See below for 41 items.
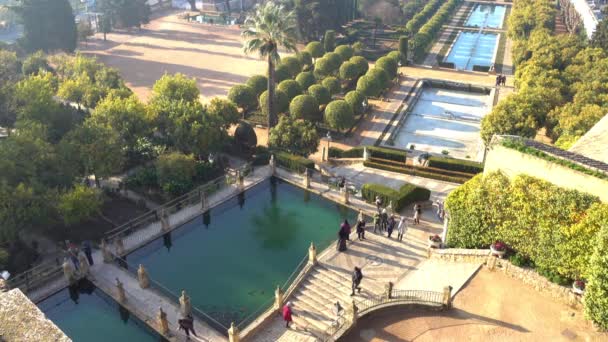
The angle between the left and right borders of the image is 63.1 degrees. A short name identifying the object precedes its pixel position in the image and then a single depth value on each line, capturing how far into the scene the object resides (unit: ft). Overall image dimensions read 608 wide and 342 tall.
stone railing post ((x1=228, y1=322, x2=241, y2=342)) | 65.72
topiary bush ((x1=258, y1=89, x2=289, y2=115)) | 145.28
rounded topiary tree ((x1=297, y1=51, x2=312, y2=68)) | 185.74
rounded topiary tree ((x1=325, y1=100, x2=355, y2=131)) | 137.69
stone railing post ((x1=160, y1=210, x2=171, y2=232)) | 92.35
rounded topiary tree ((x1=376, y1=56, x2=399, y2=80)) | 176.45
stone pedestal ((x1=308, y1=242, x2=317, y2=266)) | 80.18
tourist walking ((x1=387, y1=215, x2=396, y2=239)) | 87.25
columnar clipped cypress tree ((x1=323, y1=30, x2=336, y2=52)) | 214.90
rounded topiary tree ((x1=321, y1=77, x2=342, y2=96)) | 161.17
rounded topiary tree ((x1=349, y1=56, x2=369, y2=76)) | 177.64
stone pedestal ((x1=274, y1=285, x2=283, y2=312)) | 72.64
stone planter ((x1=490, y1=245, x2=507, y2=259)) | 72.59
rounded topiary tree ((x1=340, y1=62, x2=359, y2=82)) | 175.63
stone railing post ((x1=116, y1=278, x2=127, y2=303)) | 74.18
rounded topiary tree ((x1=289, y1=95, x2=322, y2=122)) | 140.36
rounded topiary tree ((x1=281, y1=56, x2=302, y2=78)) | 173.99
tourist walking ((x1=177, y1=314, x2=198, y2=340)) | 67.56
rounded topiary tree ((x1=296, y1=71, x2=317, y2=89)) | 161.38
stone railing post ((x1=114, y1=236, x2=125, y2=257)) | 84.38
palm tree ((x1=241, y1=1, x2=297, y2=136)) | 121.80
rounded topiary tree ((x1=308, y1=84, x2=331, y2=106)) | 150.71
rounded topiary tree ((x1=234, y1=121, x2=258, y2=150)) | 125.59
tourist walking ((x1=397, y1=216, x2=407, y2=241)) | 86.43
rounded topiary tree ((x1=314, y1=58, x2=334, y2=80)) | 176.86
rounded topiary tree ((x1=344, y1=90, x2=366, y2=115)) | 150.20
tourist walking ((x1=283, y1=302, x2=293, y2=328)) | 69.31
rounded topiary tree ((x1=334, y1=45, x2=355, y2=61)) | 187.81
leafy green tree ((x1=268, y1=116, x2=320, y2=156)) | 118.52
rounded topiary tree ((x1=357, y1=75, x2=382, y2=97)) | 161.38
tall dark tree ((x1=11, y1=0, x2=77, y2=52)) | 196.03
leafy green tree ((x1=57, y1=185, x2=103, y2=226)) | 85.06
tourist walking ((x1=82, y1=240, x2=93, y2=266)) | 81.63
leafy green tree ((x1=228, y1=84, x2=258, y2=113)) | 149.38
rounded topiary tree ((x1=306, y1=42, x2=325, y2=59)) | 198.59
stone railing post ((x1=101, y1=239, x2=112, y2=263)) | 83.30
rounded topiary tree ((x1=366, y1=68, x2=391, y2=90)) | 163.22
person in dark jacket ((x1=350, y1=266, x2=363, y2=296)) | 72.38
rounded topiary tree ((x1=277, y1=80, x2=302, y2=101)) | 152.46
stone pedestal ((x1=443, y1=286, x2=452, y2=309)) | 66.03
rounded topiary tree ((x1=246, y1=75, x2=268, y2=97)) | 155.33
